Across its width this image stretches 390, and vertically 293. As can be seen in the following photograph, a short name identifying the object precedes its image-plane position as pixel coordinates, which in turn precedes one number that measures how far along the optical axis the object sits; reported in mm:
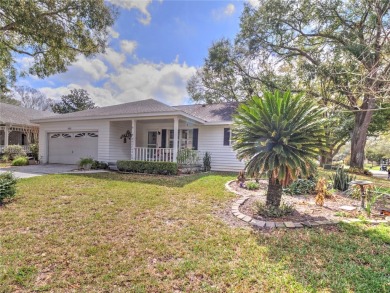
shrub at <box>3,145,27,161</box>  16000
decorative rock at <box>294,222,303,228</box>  4312
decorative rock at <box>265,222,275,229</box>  4307
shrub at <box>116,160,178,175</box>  10695
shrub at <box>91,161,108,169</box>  12465
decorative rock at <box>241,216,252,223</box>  4639
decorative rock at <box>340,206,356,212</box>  5434
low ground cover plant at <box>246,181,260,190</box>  7740
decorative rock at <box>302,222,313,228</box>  4341
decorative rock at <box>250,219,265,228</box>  4383
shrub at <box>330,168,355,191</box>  7750
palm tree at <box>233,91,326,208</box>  4625
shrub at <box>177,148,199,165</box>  11498
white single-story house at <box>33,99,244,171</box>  12430
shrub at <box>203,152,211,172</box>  13297
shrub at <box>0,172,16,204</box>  5463
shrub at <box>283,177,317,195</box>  7145
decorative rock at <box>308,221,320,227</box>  4373
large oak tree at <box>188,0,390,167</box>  13133
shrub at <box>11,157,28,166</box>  13469
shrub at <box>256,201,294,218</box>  4832
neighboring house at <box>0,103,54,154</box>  17750
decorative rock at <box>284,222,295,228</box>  4297
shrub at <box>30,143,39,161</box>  16484
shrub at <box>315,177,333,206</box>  5672
